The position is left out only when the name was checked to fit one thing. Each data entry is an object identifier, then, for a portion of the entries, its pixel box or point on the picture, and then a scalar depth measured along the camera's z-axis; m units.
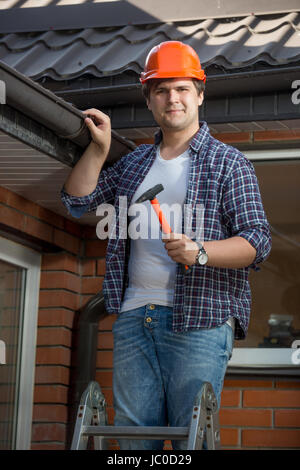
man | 3.18
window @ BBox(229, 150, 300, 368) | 4.95
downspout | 5.11
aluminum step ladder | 3.01
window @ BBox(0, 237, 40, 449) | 5.08
